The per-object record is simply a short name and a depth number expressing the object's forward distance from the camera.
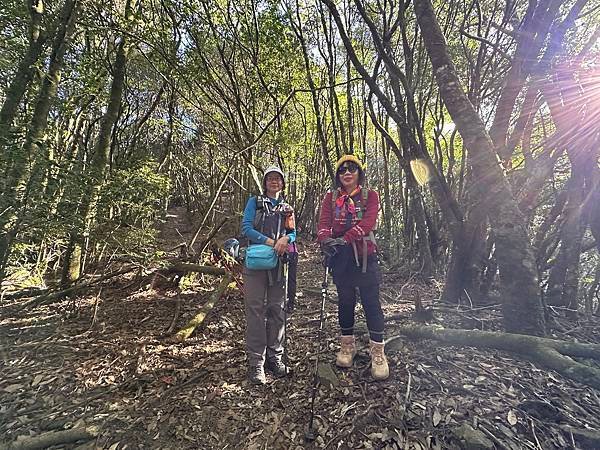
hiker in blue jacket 3.15
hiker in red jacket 2.88
